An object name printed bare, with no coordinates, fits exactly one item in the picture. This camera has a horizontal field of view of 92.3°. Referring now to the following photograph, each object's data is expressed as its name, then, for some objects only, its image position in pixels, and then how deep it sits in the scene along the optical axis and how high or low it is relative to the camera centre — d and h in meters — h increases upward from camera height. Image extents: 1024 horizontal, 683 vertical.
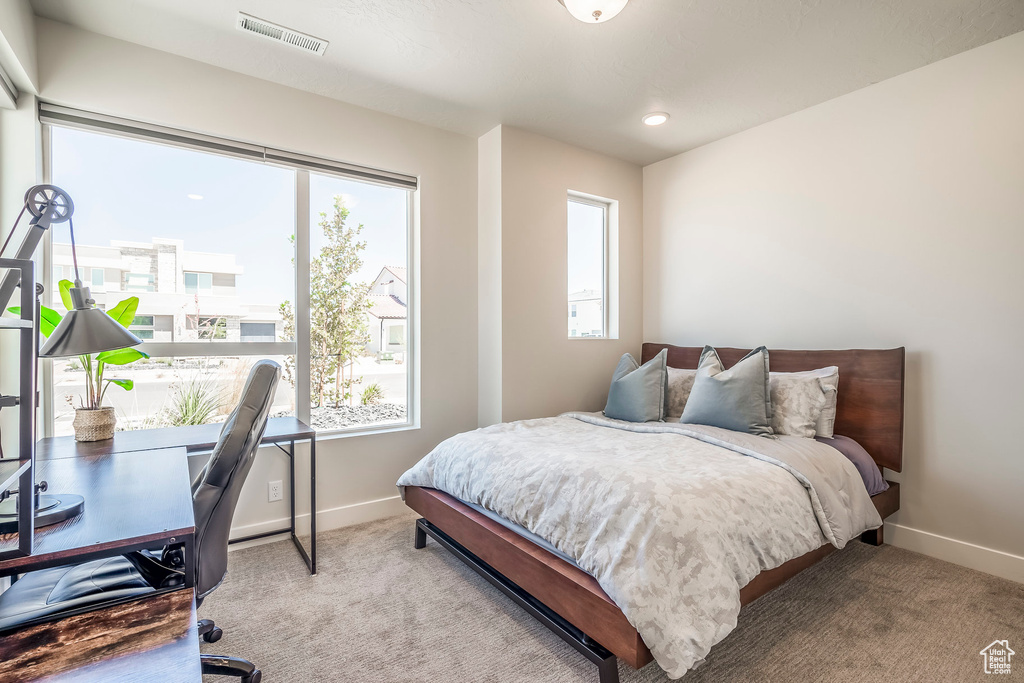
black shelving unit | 0.85 -0.14
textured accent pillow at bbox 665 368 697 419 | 3.27 -0.40
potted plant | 2.14 -0.19
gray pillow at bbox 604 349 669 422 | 3.14 -0.39
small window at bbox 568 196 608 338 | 3.96 +0.55
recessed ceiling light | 3.26 +1.45
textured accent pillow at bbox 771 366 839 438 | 2.73 -0.40
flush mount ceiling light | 2.01 +1.35
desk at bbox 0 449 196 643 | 0.94 -0.42
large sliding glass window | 2.49 +0.36
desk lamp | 1.10 +0.02
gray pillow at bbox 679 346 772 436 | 2.68 -0.37
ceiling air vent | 2.31 +1.47
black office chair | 1.28 -0.65
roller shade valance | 2.37 +1.06
